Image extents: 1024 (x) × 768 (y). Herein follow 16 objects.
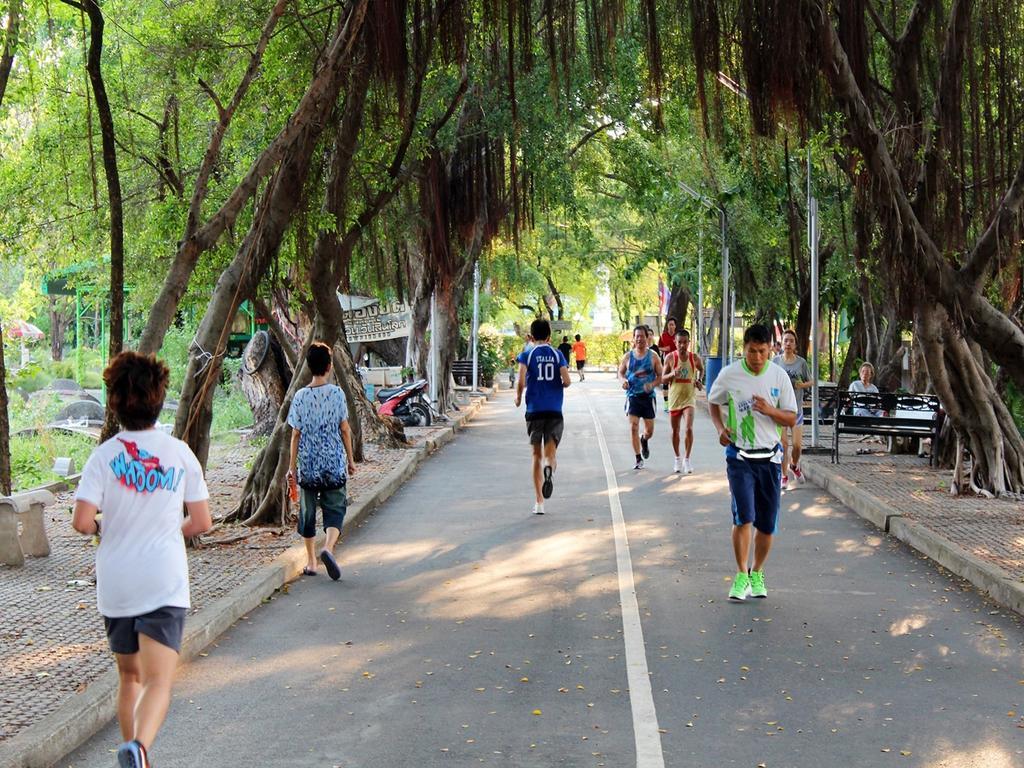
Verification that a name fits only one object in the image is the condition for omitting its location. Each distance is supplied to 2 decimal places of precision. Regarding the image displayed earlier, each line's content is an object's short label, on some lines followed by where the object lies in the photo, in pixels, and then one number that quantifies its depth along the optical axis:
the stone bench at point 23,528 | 10.96
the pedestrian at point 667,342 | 20.51
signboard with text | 25.58
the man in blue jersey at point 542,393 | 14.44
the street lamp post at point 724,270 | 32.17
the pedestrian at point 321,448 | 10.51
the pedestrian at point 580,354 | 57.69
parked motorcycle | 26.84
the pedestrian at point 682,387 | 18.64
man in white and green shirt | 9.55
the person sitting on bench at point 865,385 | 22.28
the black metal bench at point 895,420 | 18.84
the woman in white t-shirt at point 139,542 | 5.12
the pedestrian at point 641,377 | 18.44
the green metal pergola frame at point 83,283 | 23.04
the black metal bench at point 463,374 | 47.31
